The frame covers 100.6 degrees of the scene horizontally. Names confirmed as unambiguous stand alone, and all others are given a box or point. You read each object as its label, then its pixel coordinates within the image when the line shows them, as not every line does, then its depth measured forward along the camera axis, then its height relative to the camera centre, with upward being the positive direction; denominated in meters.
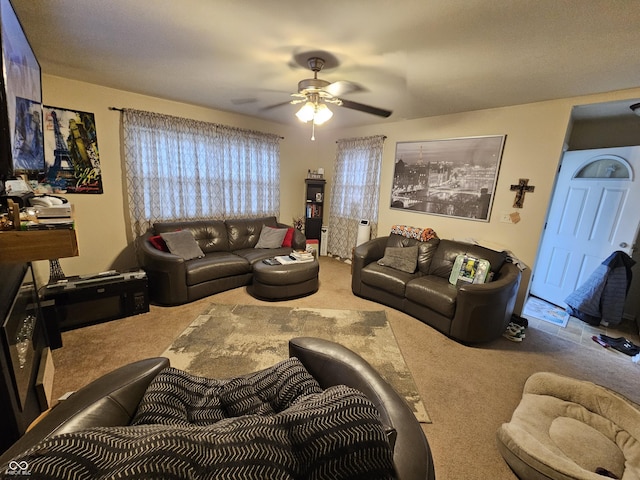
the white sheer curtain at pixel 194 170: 3.40 +0.12
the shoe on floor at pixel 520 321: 2.87 -1.27
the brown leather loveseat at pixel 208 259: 2.95 -0.99
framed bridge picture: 3.27 +0.28
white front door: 2.97 -0.12
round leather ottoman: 3.18 -1.14
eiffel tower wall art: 2.87 +0.18
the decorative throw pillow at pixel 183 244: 3.26 -0.82
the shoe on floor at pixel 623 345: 2.59 -1.33
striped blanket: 0.54 -0.61
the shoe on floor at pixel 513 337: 2.69 -1.35
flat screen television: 1.17 +0.32
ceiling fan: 2.10 +0.74
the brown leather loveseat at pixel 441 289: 2.48 -0.96
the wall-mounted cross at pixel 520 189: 2.99 +0.15
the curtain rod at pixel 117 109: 3.14 +0.74
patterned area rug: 2.08 -1.41
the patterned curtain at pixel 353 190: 4.42 -0.01
